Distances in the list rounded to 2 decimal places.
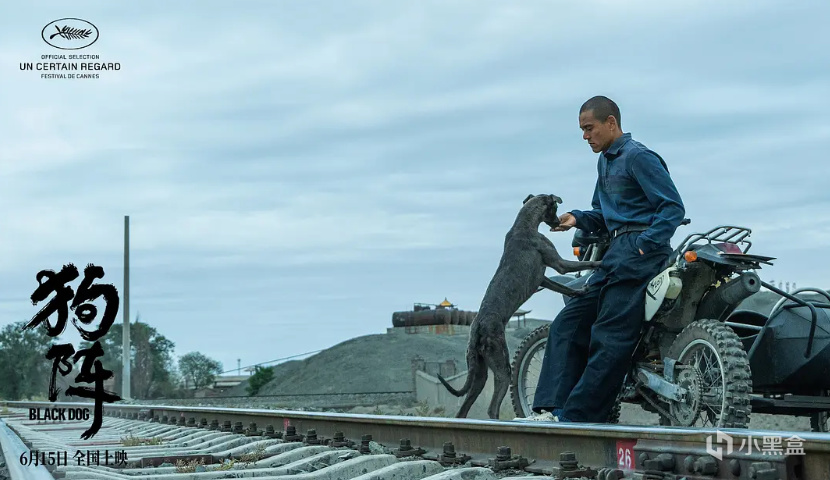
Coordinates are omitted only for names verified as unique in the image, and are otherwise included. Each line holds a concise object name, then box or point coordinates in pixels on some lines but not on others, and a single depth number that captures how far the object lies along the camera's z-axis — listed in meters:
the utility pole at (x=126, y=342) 33.62
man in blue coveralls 5.12
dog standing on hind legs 6.54
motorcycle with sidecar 5.10
